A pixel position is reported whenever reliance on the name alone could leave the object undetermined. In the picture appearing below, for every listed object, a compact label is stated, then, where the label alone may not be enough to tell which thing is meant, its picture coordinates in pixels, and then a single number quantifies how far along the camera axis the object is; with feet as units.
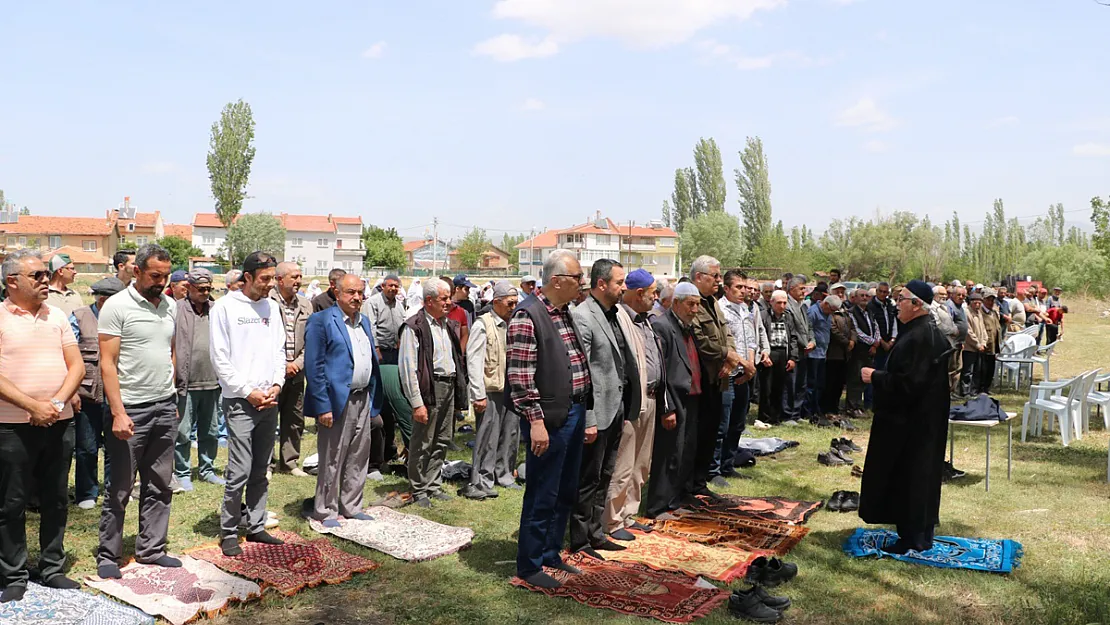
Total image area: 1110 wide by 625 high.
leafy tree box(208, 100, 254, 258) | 187.42
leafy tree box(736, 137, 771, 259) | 231.50
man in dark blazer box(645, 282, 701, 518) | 22.68
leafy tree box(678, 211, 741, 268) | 237.04
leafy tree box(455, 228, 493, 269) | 305.73
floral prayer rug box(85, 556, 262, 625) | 15.72
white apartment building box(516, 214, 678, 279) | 305.73
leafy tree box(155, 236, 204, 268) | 225.15
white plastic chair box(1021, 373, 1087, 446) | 32.27
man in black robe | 19.53
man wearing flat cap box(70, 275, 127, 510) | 21.47
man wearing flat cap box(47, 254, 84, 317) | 23.08
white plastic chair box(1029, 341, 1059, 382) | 45.31
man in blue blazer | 20.58
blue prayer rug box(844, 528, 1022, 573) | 18.78
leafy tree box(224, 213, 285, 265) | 232.12
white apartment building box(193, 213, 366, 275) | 300.20
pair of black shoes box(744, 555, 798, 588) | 17.75
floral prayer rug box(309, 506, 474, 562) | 19.61
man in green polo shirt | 17.01
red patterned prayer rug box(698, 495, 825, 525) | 23.00
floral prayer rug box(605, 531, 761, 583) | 18.72
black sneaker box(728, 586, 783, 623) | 15.74
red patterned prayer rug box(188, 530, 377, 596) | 17.37
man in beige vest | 24.99
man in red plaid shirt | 16.92
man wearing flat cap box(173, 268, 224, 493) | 24.32
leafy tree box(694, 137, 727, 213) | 252.42
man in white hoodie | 18.65
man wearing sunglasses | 15.46
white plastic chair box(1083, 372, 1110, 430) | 34.91
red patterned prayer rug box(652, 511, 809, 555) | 20.54
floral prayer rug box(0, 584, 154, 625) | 14.66
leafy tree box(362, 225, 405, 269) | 269.40
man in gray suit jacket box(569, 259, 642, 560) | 18.74
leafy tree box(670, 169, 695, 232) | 263.49
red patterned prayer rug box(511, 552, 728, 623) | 16.12
